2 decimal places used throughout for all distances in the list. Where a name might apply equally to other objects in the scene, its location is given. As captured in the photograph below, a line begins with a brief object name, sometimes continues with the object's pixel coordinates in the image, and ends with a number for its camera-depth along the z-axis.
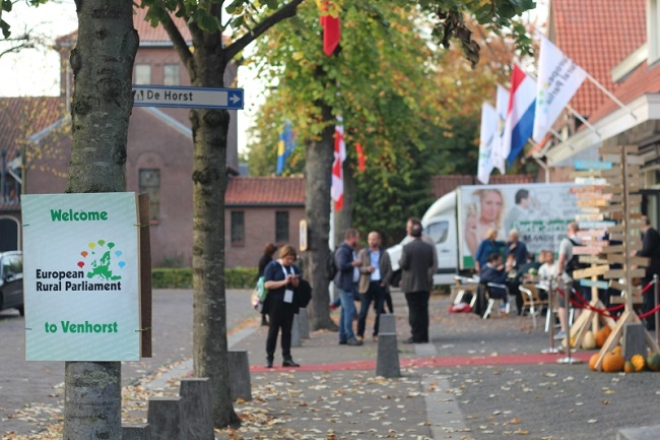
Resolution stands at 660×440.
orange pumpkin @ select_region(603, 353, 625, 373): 14.72
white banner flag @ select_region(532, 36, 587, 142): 22.95
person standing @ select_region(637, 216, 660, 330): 19.17
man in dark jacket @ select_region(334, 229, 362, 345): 21.05
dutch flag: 27.53
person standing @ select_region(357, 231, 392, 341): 21.20
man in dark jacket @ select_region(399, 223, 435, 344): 20.61
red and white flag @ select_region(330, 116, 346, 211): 30.36
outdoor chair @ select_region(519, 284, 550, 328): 23.59
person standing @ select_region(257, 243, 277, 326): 25.69
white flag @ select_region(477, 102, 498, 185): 34.84
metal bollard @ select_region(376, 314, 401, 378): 15.54
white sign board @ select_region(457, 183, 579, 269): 35.38
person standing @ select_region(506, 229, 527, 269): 28.44
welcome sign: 6.82
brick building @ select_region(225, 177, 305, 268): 63.09
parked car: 29.02
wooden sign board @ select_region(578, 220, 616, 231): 15.71
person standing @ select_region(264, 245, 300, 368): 16.89
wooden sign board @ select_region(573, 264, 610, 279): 15.55
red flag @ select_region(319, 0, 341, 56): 17.58
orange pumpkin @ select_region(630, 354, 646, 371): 14.58
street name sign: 10.25
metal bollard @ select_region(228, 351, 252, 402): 13.18
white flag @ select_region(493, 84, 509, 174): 33.19
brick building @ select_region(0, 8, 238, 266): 59.69
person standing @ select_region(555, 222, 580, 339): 20.08
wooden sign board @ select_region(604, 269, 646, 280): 15.43
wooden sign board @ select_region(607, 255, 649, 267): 15.58
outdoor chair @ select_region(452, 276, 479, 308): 29.84
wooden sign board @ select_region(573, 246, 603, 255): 15.75
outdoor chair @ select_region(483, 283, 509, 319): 27.31
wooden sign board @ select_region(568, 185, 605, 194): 15.75
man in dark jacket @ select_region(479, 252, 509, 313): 27.30
